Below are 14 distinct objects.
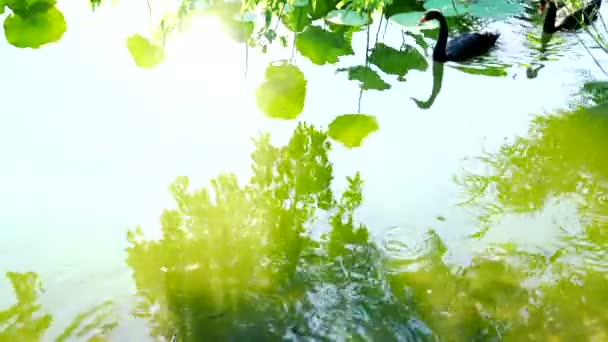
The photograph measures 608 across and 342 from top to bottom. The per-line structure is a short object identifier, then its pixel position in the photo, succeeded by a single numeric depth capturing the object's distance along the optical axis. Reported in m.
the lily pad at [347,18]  6.43
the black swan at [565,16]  6.75
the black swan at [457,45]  6.22
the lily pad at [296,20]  6.65
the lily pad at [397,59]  6.07
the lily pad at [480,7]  6.97
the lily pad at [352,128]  4.83
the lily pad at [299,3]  6.86
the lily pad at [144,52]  5.60
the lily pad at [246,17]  6.15
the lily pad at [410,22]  6.43
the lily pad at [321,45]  6.07
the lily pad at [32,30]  5.77
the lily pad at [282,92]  5.09
